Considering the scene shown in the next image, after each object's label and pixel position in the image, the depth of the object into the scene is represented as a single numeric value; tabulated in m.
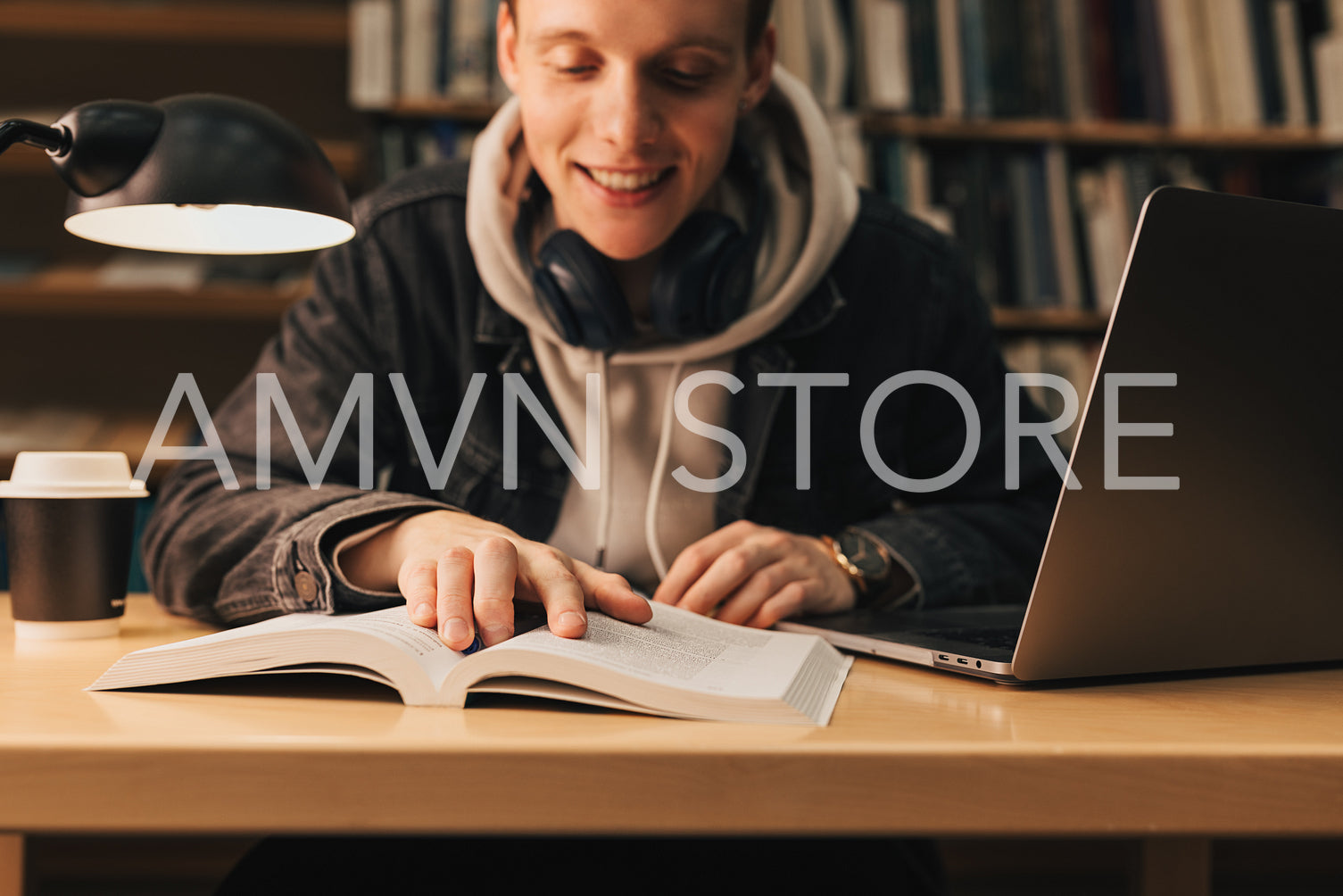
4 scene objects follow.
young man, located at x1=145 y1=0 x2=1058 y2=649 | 0.97
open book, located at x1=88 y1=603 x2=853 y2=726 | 0.49
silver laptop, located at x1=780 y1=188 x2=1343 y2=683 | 0.50
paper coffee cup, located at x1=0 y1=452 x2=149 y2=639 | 0.71
